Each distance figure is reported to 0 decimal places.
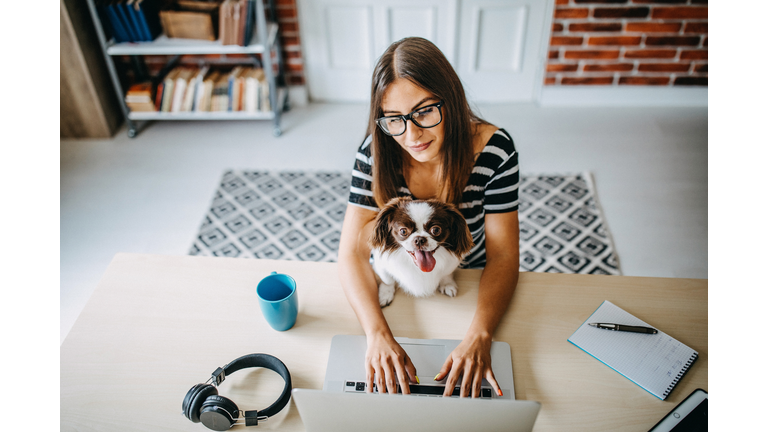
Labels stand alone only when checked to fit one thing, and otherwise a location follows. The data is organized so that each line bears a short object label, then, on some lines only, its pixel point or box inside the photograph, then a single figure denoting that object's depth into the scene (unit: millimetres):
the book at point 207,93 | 2959
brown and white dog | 890
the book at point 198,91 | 2959
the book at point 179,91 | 2957
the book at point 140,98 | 2938
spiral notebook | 872
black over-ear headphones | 800
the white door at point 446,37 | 2957
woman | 895
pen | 947
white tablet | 791
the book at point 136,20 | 2617
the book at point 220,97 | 2969
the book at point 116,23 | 2632
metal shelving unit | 2670
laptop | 665
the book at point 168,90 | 2967
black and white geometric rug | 2197
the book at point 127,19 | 2629
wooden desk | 850
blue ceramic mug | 938
